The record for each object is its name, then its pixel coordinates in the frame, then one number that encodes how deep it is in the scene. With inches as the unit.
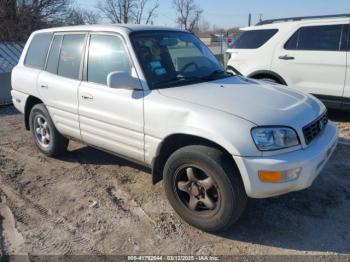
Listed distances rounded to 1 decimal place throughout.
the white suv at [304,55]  256.2
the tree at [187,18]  1885.3
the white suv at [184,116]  122.1
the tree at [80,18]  964.0
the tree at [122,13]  1680.6
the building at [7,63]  372.8
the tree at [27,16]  768.3
